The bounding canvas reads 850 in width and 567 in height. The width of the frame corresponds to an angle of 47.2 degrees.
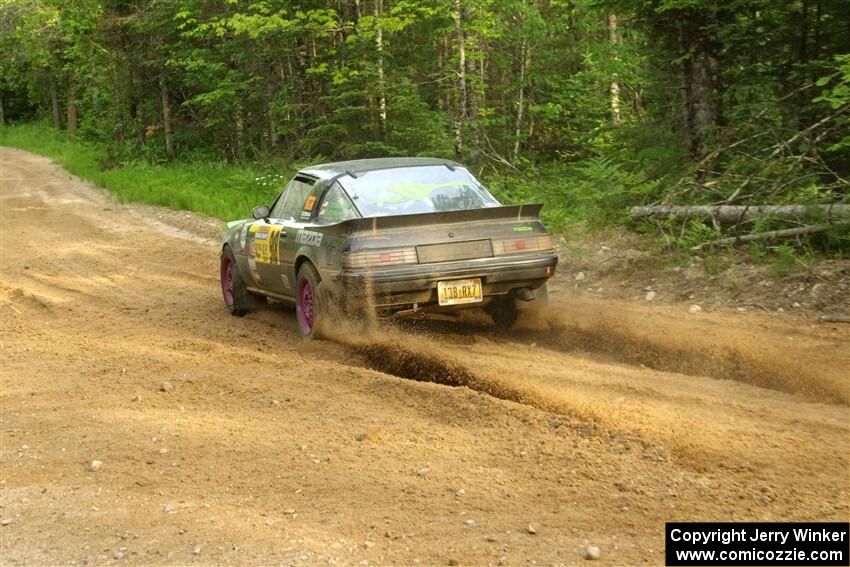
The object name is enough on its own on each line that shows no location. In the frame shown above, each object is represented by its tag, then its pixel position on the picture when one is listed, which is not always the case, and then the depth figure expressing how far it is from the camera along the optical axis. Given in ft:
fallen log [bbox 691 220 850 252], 29.60
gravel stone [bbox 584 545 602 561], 12.73
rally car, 25.11
